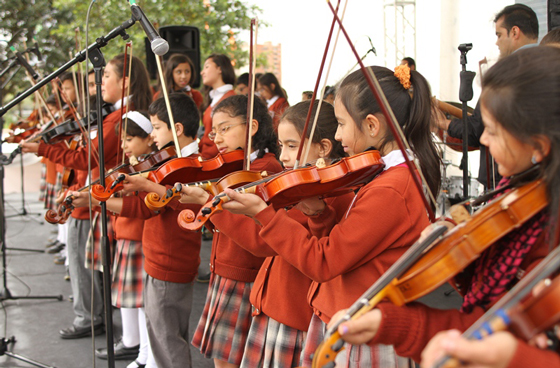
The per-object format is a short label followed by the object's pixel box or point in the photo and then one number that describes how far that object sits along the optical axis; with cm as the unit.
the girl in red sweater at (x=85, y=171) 304
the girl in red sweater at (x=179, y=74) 440
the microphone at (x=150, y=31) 168
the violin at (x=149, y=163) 223
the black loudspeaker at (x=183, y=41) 561
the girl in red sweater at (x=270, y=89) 454
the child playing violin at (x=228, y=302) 199
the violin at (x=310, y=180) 141
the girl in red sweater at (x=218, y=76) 422
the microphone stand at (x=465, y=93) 265
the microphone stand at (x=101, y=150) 187
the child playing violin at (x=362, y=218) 135
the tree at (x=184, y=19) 664
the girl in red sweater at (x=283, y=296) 167
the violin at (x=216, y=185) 160
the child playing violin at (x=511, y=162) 96
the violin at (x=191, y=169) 193
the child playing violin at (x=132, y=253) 254
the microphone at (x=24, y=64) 288
